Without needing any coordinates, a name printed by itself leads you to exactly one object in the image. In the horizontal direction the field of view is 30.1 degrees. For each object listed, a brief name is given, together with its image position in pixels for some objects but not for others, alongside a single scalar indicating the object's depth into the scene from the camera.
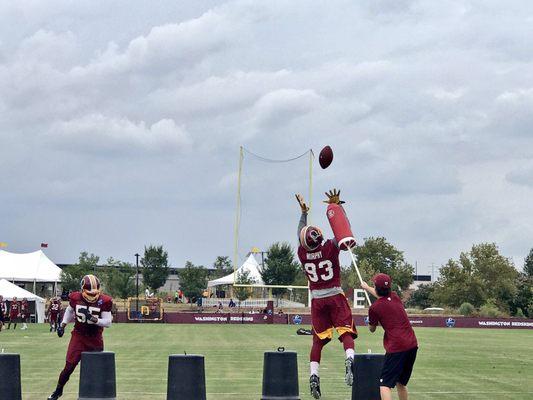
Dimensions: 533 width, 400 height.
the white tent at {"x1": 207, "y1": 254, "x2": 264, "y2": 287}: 89.19
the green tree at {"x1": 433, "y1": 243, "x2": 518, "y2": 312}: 98.69
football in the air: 15.20
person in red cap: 13.15
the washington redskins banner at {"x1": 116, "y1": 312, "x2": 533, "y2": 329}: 68.31
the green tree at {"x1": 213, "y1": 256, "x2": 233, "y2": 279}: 142.12
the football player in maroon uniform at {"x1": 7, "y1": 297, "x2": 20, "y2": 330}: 56.28
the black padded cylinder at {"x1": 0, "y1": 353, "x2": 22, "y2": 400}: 13.70
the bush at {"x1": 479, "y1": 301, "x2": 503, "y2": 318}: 84.00
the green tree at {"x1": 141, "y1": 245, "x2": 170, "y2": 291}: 105.88
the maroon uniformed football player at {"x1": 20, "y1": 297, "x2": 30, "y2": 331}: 59.49
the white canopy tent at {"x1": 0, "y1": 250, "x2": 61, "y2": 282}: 69.50
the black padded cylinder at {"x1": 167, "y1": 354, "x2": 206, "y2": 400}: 13.60
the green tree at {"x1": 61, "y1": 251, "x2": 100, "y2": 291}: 97.31
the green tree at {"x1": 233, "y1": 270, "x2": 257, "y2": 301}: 84.56
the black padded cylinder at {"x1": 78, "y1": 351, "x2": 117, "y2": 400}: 13.73
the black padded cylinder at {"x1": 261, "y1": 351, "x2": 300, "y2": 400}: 14.34
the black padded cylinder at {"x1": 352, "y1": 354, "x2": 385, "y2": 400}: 14.15
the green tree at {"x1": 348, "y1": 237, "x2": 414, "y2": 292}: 115.62
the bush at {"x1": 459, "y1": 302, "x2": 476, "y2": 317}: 86.75
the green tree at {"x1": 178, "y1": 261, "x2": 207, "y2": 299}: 111.00
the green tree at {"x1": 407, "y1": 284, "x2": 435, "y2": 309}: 122.74
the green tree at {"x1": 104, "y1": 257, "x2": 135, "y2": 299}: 99.94
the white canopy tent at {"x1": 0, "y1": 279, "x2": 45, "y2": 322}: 59.59
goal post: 53.32
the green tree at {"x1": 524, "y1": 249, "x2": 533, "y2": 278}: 171.68
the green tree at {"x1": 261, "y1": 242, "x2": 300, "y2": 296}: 83.31
